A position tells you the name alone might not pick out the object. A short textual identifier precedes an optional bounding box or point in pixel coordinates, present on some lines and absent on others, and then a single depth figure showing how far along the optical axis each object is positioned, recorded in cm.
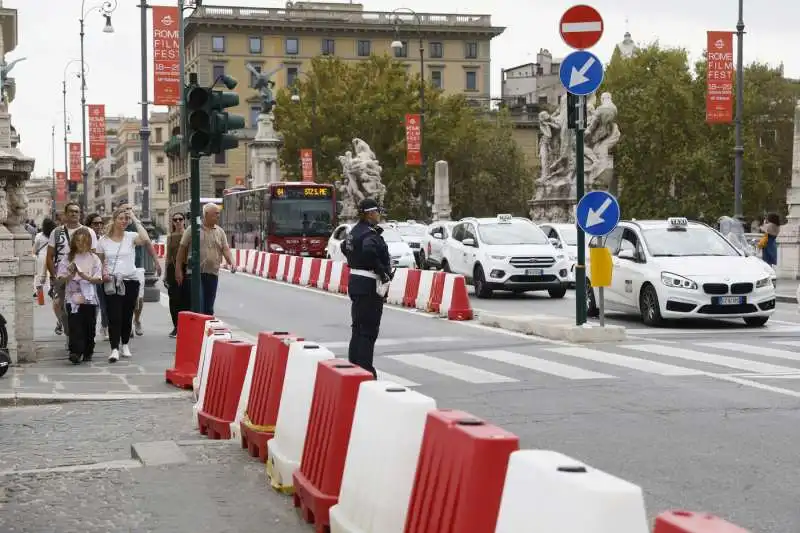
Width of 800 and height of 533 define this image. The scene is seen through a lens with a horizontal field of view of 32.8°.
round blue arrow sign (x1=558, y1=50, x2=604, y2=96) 1653
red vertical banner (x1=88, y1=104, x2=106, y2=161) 4919
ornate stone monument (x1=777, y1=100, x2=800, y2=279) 3241
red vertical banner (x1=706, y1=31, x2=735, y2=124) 3519
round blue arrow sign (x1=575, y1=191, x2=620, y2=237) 1630
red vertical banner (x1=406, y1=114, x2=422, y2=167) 5634
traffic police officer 1213
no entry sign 1670
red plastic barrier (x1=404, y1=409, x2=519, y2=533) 442
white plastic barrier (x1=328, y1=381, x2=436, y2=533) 533
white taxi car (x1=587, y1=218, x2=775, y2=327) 1894
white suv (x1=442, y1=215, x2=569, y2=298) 2691
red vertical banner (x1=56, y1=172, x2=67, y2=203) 8781
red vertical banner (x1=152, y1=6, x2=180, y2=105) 3047
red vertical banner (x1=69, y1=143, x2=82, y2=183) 7744
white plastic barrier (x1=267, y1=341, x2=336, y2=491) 729
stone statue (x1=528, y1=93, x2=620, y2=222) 5531
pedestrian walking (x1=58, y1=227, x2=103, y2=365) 1483
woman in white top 1514
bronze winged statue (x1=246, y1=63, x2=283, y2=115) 6888
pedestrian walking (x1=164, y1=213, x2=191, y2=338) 1750
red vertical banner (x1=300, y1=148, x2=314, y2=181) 6881
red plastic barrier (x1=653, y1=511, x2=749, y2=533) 317
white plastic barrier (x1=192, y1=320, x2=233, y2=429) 1024
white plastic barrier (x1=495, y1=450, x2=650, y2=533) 359
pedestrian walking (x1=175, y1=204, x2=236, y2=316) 1686
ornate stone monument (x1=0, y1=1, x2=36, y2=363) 1434
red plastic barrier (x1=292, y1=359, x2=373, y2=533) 637
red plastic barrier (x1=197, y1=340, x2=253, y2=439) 937
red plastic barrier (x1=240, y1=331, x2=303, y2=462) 817
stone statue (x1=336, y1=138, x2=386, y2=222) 6569
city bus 5134
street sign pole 1667
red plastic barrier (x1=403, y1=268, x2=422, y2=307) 2455
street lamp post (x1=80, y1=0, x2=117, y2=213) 4468
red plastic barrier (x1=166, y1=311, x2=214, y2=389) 1266
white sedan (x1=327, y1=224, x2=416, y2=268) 3684
